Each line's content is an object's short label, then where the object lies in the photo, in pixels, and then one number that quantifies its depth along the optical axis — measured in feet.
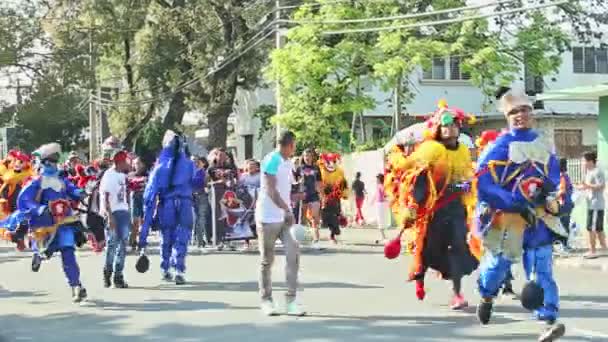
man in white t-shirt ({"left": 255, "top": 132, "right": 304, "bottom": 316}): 31.50
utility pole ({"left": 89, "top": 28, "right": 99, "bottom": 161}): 138.00
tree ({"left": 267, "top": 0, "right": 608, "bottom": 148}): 86.79
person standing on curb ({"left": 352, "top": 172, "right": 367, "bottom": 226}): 84.53
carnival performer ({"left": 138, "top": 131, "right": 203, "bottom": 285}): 41.73
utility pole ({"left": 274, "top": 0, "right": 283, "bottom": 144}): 89.10
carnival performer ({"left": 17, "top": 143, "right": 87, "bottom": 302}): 36.37
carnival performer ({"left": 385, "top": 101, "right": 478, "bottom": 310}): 31.22
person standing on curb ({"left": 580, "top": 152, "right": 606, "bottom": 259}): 54.80
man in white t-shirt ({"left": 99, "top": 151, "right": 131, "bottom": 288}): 40.65
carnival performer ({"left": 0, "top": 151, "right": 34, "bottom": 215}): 54.54
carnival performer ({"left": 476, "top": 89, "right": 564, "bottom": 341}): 25.16
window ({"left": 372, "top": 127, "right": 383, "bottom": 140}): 133.94
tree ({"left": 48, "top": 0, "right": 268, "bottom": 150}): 126.52
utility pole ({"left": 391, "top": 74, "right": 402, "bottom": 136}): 91.91
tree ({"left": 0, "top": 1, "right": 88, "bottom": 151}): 149.38
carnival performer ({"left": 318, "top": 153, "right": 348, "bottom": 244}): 65.46
